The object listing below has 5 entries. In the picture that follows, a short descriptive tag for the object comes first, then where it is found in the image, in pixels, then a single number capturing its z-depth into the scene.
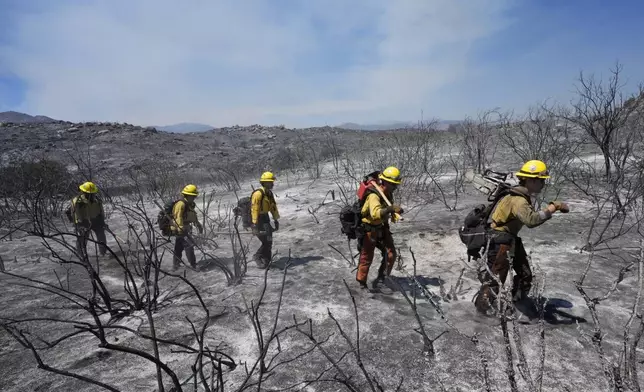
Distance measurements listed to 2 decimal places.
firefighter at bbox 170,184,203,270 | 6.03
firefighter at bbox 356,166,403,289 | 4.45
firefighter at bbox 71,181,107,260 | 6.68
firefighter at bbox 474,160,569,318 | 3.46
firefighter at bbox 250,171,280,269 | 5.82
